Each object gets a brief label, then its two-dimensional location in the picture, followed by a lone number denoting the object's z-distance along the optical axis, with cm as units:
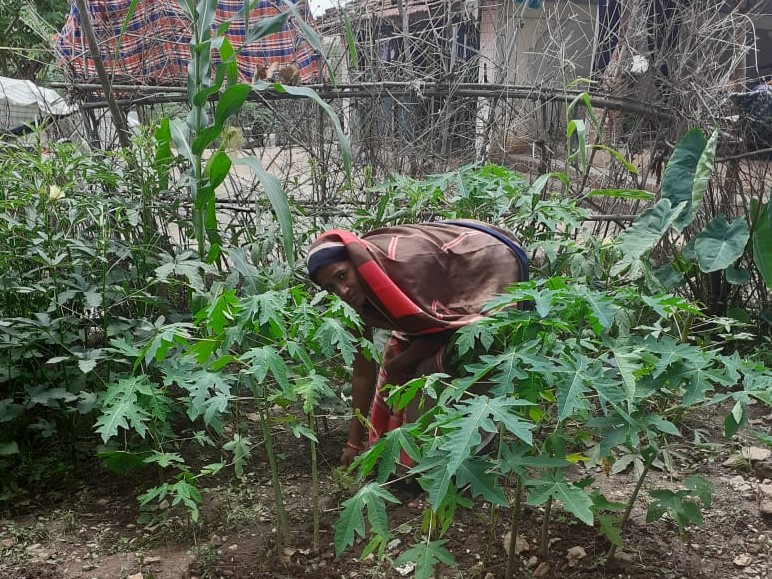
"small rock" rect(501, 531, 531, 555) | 254
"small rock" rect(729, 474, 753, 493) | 309
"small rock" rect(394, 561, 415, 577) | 249
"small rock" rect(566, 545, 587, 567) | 251
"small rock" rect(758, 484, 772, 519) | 283
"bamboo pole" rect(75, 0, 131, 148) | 345
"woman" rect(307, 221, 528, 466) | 253
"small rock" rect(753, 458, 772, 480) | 317
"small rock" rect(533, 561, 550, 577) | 245
